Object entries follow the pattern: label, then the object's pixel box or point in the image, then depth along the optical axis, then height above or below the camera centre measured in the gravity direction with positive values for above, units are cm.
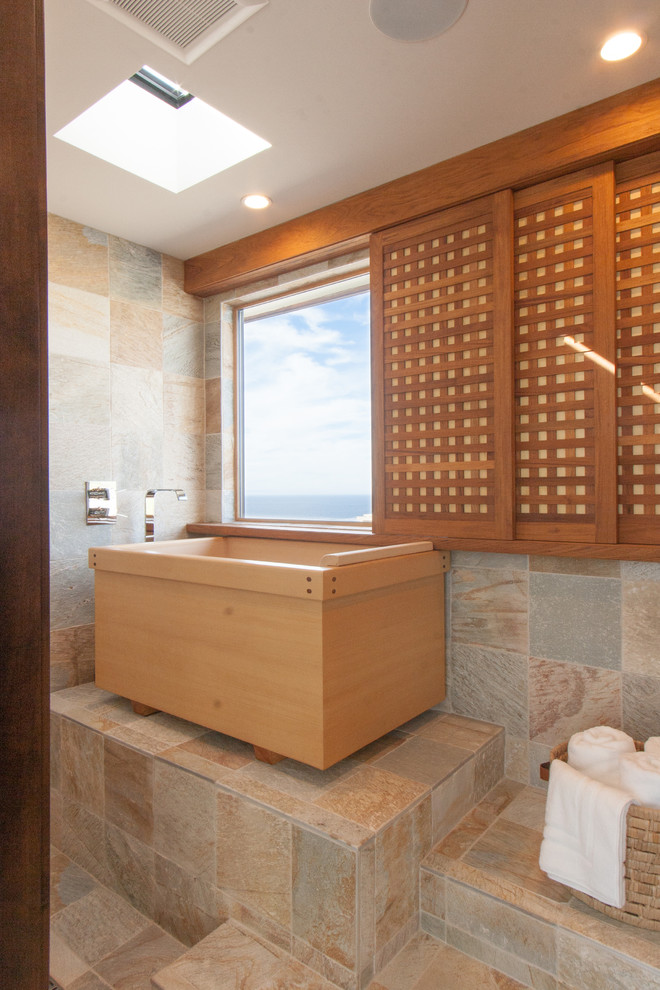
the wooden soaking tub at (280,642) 153 -47
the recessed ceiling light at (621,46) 143 +112
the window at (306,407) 262 +40
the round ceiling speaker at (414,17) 135 +114
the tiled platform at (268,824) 131 -89
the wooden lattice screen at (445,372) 192 +42
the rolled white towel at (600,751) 139 -65
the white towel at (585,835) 123 -78
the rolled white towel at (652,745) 140 -64
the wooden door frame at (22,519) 37 -2
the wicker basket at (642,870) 121 -82
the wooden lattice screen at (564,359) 173 +40
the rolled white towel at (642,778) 126 -65
